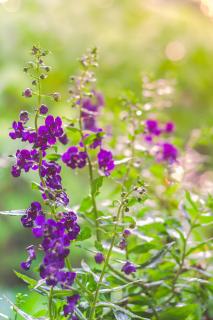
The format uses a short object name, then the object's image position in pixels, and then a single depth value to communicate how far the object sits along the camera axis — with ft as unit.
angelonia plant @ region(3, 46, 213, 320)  2.89
